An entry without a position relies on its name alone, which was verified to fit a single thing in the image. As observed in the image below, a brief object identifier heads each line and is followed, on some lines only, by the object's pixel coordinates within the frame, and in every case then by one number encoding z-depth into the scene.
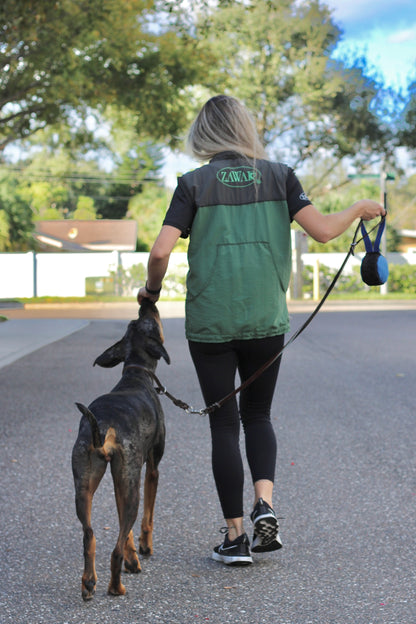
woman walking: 3.70
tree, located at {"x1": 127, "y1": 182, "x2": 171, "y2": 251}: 64.81
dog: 3.30
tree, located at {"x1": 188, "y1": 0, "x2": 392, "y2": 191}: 39.59
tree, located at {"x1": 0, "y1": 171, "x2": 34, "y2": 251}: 38.56
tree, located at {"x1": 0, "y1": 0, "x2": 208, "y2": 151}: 19.48
